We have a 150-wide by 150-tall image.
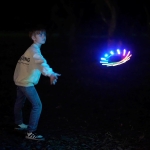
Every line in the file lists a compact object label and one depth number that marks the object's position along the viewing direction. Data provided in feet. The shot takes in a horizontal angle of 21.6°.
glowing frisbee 35.05
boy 20.93
